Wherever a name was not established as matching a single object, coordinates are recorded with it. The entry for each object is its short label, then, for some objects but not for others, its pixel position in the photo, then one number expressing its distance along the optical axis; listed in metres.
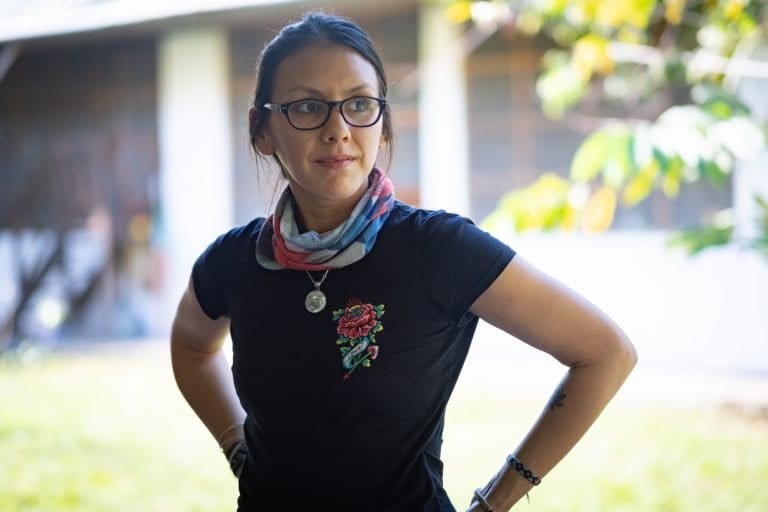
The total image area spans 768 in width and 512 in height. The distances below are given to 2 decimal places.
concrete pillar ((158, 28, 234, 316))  9.34
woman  1.48
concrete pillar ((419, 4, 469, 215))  8.38
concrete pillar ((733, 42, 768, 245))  7.20
